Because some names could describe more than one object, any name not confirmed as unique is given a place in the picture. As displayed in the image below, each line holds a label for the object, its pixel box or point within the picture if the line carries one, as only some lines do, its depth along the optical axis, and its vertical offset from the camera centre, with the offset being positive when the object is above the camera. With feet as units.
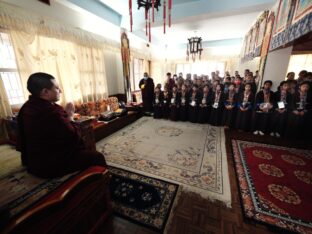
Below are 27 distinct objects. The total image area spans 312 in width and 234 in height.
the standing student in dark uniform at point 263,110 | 11.93 -2.43
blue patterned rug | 5.21 -4.78
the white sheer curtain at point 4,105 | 8.44 -1.51
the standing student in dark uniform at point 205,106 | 14.84 -2.65
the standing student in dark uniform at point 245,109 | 12.69 -2.51
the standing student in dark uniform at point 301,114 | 10.62 -2.48
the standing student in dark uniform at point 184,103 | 15.62 -2.48
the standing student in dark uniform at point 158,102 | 16.78 -2.62
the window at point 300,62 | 23.29 +2.84
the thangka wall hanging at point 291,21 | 7.41 +3.45
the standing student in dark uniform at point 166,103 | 16.61 -2.69
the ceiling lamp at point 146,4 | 7.40 +3.79
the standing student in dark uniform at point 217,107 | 14.21 -2.62
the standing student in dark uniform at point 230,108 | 13.51 -2.58
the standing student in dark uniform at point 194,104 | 15.28 -2.50
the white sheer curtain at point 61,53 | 8.87 +1.93
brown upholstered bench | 3.07 -3.13
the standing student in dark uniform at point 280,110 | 11.30 -2.30
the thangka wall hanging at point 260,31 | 14.03 +4.94
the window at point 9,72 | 8.75 +0.40
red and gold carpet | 5.17 -4.68
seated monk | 4.35 -1.69
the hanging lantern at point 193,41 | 18.96 +5.04
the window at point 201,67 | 31.81 +2.77
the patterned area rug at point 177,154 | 7.02 -4.73
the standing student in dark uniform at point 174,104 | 15.99 -2.64
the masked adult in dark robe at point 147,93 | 19.15 -1.75
